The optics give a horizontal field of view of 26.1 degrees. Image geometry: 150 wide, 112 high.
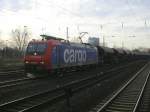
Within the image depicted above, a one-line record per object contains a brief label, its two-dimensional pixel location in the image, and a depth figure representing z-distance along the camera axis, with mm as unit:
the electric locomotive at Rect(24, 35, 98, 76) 24344
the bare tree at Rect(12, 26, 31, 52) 126188
